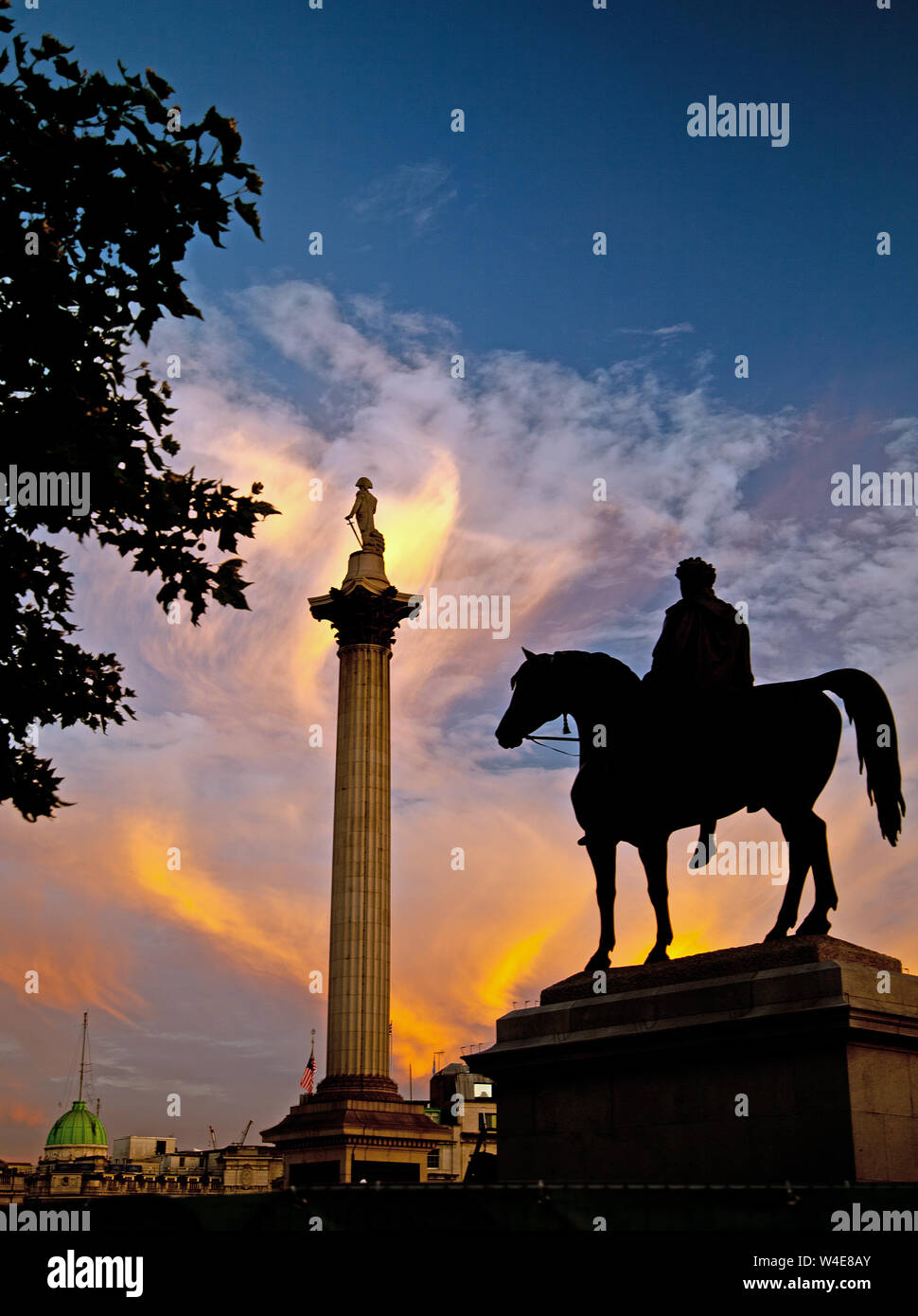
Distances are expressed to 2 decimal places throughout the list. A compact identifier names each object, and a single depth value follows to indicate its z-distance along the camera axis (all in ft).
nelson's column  170.50
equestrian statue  41.50
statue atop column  198.39
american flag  203.00
